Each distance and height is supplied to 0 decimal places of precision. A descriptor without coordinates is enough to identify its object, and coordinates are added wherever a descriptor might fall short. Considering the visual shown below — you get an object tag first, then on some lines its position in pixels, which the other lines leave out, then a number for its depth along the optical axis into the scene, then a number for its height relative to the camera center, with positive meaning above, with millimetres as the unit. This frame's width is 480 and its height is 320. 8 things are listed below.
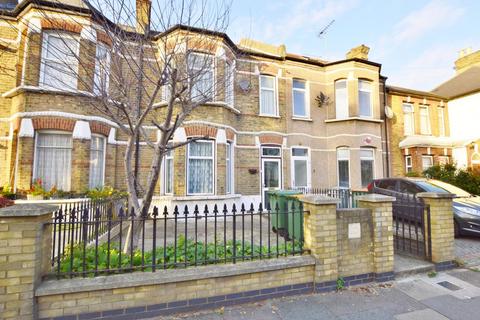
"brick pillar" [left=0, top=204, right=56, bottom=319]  2805 -923
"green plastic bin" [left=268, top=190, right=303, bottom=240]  5280 -820
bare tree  3922 +1796
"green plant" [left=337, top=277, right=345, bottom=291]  3938 -1639
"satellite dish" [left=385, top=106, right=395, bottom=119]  14031 +3454
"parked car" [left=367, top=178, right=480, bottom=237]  6629 -511
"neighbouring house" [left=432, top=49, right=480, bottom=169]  14652 +3967
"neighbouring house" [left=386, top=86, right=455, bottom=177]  14258 +2775
